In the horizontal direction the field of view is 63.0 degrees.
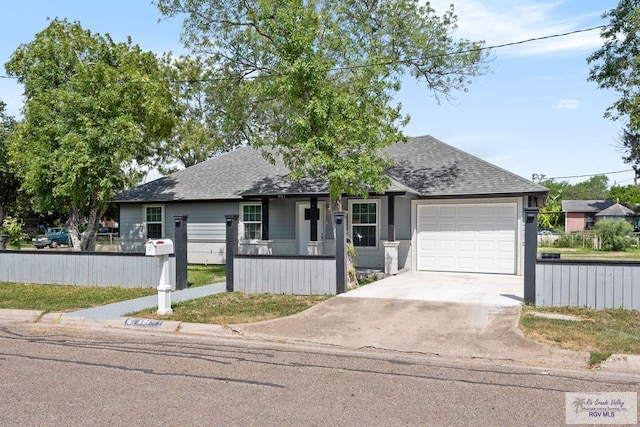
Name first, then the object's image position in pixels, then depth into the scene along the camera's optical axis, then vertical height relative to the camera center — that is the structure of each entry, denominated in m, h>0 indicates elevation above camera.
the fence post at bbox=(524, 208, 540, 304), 10.27 -0.88
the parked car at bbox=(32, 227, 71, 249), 37.78 -2.02
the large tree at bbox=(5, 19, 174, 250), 17.91 +3.43
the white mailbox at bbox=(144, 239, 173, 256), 10.29 -0.74
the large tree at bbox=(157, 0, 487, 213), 12.76 +3.92
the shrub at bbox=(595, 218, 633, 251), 33.81 -1.69
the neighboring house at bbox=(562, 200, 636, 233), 59.56 -0.30
